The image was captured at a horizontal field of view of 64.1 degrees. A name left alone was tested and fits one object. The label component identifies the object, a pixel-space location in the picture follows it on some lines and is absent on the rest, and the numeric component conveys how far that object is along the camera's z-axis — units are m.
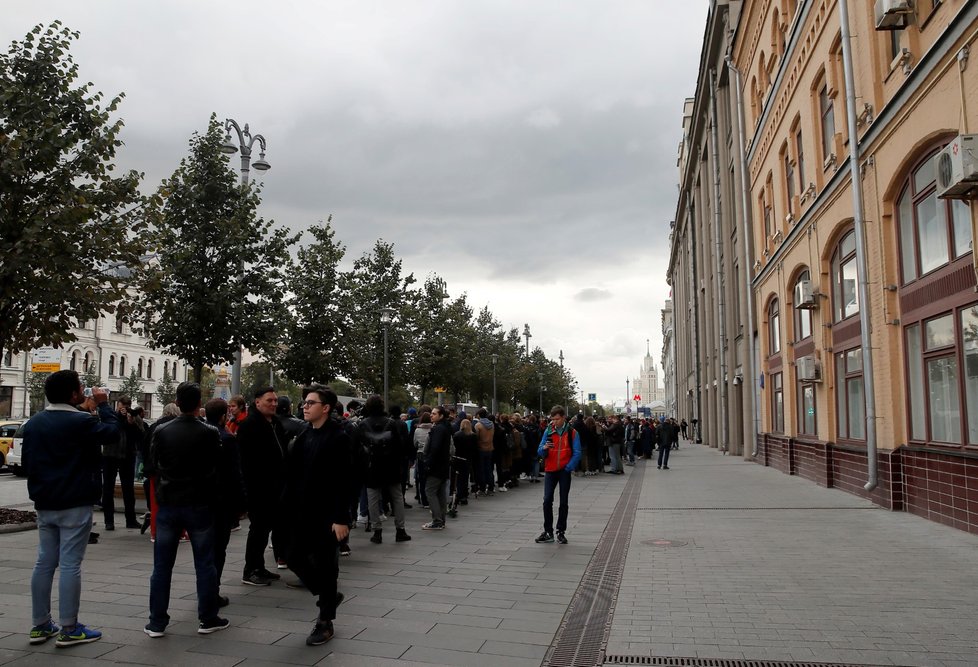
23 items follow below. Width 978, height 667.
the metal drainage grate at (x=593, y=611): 5.20
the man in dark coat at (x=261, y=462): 7.50
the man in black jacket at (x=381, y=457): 10.03
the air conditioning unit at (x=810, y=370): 17.12
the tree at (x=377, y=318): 31.69
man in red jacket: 9.66
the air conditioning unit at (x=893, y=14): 10.87
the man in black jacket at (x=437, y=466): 10.95
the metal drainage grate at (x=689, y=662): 4.91
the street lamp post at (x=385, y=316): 29.66
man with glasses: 5.41
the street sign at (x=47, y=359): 15.52
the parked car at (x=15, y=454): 21.83
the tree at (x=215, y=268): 15.09
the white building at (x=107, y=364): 58.19
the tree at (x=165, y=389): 72.12
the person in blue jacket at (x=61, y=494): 5.30
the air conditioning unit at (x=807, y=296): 17.14
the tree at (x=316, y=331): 23.86
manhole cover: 9.66
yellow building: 10.22
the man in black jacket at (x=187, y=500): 5.54
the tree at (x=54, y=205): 10.16
